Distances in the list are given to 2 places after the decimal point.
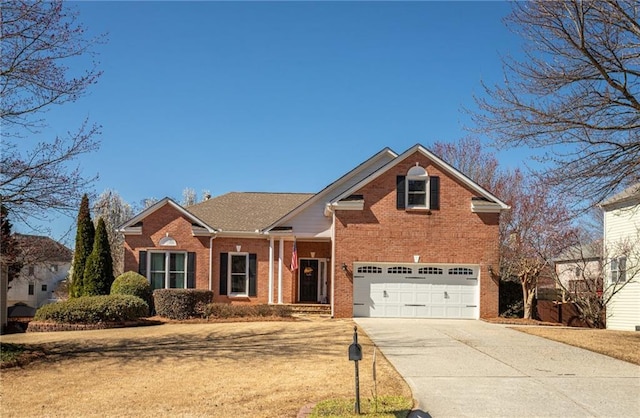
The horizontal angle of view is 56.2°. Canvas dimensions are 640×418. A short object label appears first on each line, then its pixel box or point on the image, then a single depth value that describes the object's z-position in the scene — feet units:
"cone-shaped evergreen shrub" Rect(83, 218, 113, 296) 80.69
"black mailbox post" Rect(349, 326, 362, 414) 26.00
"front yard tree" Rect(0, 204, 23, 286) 41.34
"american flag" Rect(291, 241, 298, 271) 84.17
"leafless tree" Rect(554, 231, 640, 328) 80.43
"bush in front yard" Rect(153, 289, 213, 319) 74.02
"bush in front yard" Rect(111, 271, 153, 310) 77.10
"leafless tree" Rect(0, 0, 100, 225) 40.70
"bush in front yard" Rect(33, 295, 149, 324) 66.74
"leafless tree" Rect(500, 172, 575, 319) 82.83
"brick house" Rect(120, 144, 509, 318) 74.02
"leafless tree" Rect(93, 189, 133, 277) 145.07
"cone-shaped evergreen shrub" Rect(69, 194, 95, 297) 82.58
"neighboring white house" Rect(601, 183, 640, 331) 81.10
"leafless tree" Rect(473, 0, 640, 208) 39.40
